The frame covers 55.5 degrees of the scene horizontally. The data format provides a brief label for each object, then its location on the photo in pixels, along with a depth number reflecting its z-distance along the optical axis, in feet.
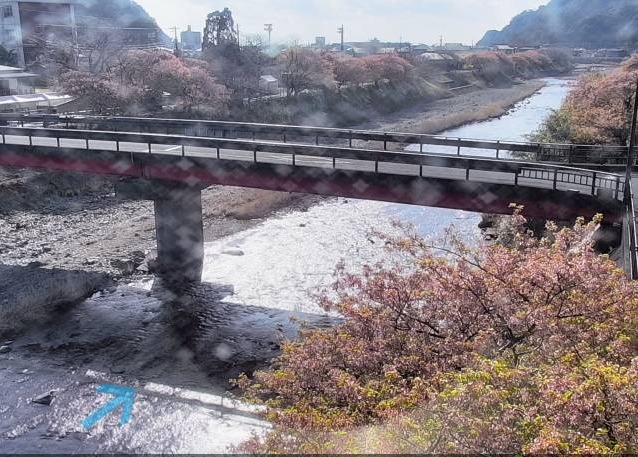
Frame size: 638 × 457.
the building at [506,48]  519.11
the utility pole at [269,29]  307.09
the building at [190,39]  615.16
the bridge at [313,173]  56.49
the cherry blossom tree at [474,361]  20.95
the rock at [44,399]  48.19
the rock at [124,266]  77.46
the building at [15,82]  169.83
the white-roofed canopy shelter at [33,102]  141.28
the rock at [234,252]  85.25
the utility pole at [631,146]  47.96
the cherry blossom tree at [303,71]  213.25
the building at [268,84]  214.10
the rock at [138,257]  81.07
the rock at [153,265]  77.77
